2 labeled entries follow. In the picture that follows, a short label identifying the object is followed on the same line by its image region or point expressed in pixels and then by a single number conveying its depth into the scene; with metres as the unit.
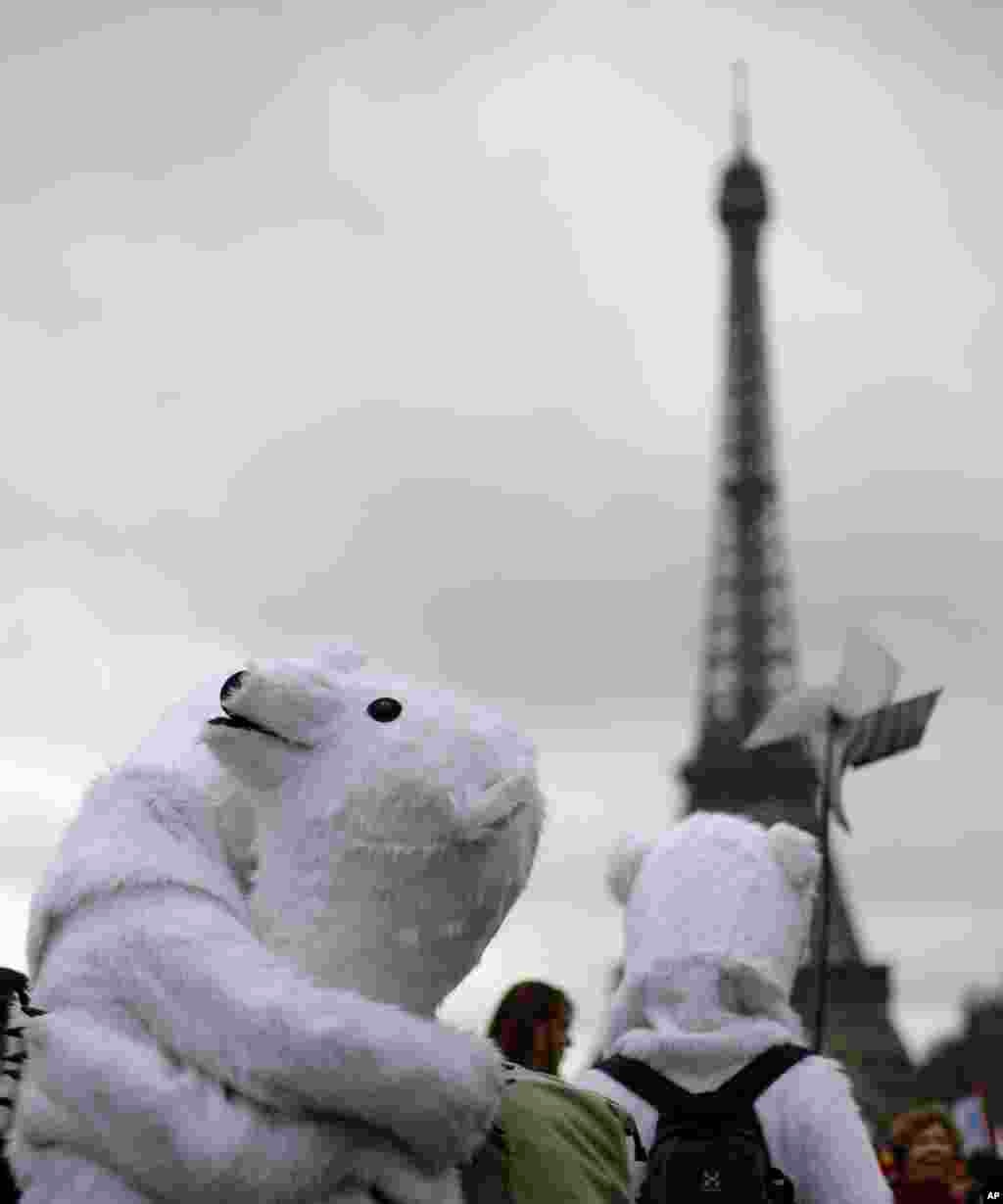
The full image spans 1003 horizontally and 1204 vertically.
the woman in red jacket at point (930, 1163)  6.20
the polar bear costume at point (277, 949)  2.27
